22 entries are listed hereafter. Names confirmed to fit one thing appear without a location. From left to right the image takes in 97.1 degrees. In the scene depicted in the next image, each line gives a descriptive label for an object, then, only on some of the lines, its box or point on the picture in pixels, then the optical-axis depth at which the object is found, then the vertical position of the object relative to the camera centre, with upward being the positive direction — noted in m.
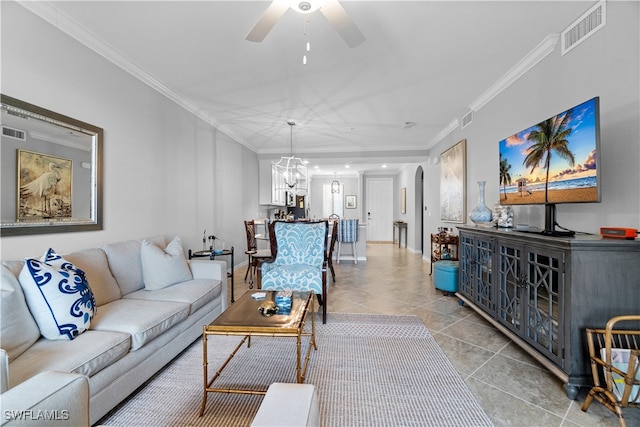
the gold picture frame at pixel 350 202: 10.79 +0.50
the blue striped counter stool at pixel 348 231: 6.35 -0.36
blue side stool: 3.75 -0.83
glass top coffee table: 1.64 -0.67
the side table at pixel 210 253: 3.55 -0.48
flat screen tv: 1.87 +0.42
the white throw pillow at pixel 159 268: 2.56 -0.49
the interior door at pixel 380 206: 10.45 +0.33
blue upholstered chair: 3.09 -0.48
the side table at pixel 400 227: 8.94 -0.39
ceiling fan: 1.71 +1.26
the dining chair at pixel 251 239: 4.57 -0.42
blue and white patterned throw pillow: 1.56 -0.48
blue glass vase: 3.12 +0.01
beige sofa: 0.99 -0.69
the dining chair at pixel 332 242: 4.30 -0.41
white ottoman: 0.85 -0.62
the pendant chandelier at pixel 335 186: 10.52 +1.09
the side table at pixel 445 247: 4.73 -0.57
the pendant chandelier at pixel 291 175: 5.88 +1.11
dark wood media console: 1.71 -0.51
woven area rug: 1.61 -1.15
